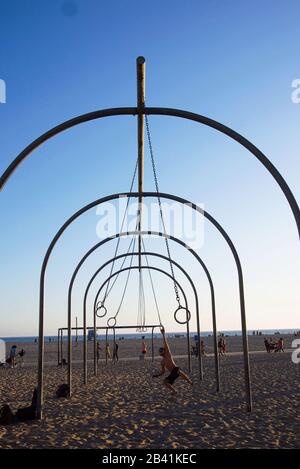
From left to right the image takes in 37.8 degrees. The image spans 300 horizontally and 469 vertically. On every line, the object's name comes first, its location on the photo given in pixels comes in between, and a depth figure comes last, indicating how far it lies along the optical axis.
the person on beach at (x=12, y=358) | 24.65
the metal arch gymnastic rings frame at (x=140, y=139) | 5.98
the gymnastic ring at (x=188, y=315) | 12.93
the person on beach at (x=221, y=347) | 28.13
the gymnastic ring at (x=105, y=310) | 15.16
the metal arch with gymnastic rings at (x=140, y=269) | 15.51
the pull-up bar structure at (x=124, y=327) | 22.22
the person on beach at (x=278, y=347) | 30.69
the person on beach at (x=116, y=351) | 25.18
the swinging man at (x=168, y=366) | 10.08
